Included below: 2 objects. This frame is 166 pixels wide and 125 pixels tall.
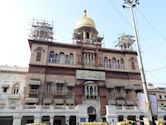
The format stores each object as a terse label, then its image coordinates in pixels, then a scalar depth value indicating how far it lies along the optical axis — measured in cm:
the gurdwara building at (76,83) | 2258
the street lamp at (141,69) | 942
